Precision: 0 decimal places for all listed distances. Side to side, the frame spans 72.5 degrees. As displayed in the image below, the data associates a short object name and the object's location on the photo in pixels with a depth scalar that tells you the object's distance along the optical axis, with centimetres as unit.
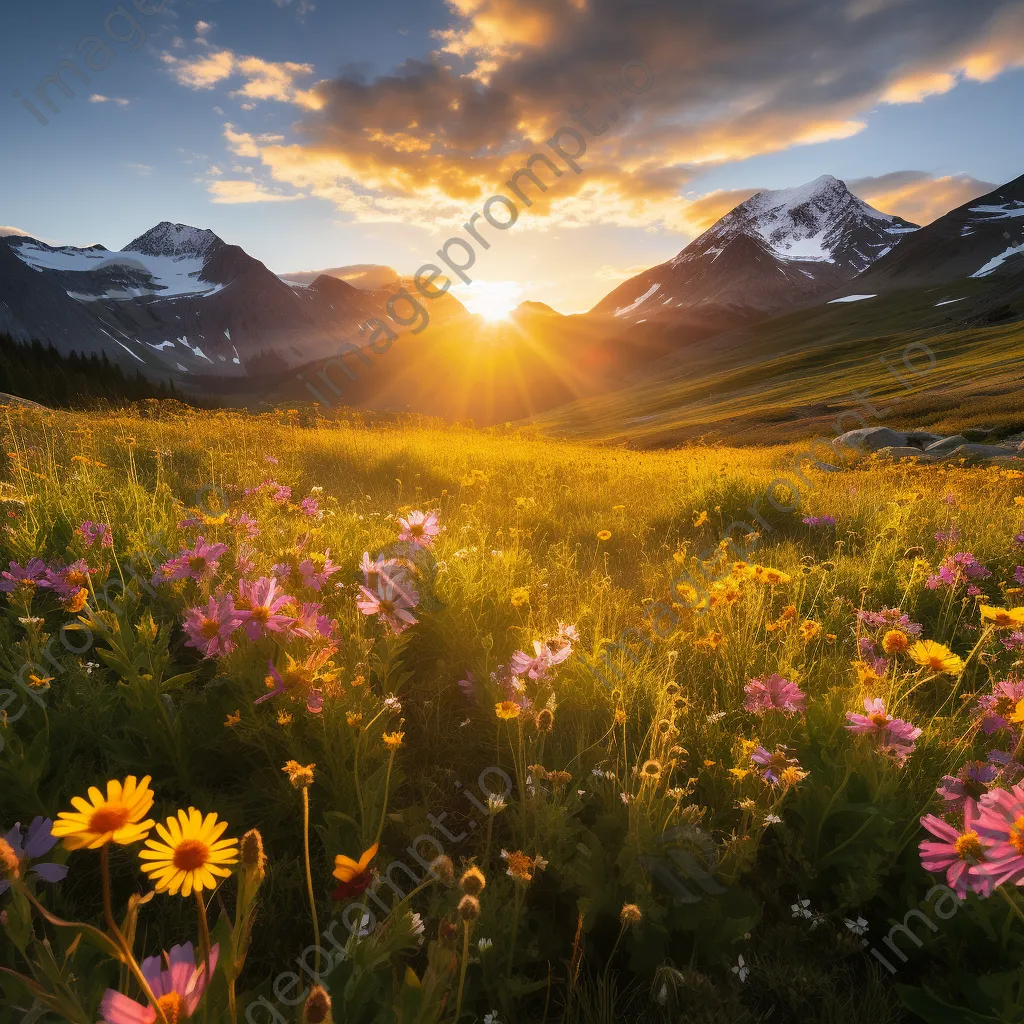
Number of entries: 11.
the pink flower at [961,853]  44
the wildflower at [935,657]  61
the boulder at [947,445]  1661
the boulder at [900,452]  1182
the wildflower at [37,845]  41
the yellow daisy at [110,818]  32
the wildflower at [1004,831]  41
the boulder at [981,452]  1406
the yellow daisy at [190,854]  34
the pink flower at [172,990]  34
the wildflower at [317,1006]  32
